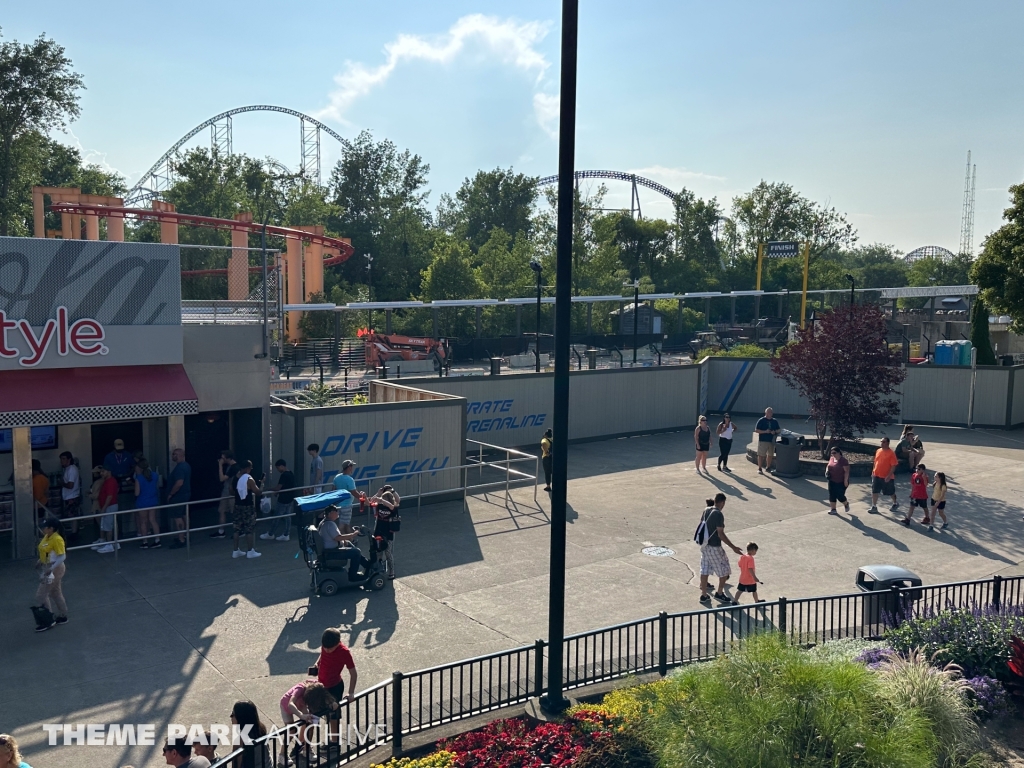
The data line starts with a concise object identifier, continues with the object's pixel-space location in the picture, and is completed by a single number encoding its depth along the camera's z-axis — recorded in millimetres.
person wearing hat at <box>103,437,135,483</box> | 14750
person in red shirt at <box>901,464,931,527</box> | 15805
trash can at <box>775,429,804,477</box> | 20484
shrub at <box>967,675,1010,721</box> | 8211
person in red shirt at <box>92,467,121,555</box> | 13500
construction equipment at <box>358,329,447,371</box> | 33819
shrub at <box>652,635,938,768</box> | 5926
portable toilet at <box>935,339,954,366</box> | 33062
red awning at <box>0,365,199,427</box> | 12484
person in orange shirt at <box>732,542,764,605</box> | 11539
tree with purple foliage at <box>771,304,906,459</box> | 20500
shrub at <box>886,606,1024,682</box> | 8750
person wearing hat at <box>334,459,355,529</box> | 13547
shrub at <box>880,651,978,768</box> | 6988
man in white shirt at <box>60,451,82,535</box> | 13945
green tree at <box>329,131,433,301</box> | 69312
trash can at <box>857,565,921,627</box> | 10172
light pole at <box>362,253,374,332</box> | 69812
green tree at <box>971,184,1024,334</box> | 25625
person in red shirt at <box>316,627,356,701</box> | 7754
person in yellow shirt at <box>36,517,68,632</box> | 10383
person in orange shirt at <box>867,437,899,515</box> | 17109
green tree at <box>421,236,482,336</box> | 53156
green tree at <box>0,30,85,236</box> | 44125
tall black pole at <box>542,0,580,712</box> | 7633
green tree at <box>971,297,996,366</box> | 31875
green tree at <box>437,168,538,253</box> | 94375
